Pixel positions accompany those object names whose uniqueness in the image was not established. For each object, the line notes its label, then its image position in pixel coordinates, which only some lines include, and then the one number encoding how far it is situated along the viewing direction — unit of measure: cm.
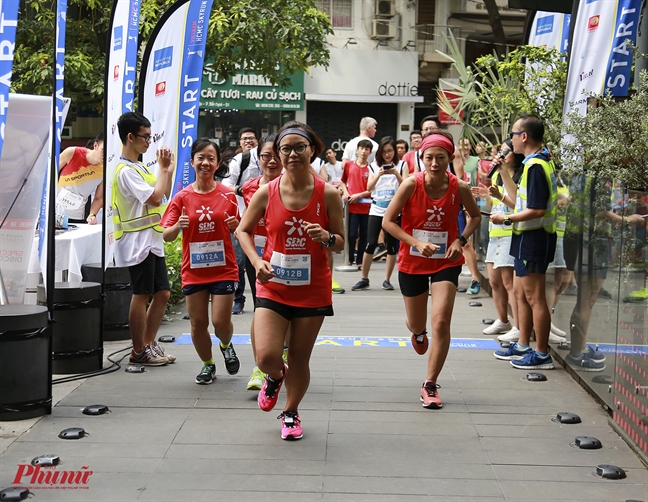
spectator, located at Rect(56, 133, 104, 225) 1048
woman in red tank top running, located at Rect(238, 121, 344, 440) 568
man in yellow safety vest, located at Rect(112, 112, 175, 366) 762
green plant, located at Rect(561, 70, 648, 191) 658
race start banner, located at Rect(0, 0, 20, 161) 562
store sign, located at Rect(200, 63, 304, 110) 2812
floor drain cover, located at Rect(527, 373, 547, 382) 758
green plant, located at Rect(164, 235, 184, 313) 1113
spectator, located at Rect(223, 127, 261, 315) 1024
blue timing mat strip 909
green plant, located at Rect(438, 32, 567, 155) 980
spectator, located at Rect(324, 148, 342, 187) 1844
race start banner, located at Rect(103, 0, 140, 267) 812
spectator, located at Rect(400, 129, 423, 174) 1234
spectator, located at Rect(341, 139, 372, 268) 1482
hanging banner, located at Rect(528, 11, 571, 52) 1184
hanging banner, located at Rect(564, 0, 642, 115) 779
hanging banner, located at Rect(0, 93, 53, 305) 705
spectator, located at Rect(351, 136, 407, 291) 1298
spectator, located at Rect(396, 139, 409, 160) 1611
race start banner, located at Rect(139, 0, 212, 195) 965
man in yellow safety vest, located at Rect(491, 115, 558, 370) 765
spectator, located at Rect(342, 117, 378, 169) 1455
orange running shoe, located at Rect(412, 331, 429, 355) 717
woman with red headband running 669
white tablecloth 832
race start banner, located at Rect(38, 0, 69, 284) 646
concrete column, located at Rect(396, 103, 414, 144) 3053
